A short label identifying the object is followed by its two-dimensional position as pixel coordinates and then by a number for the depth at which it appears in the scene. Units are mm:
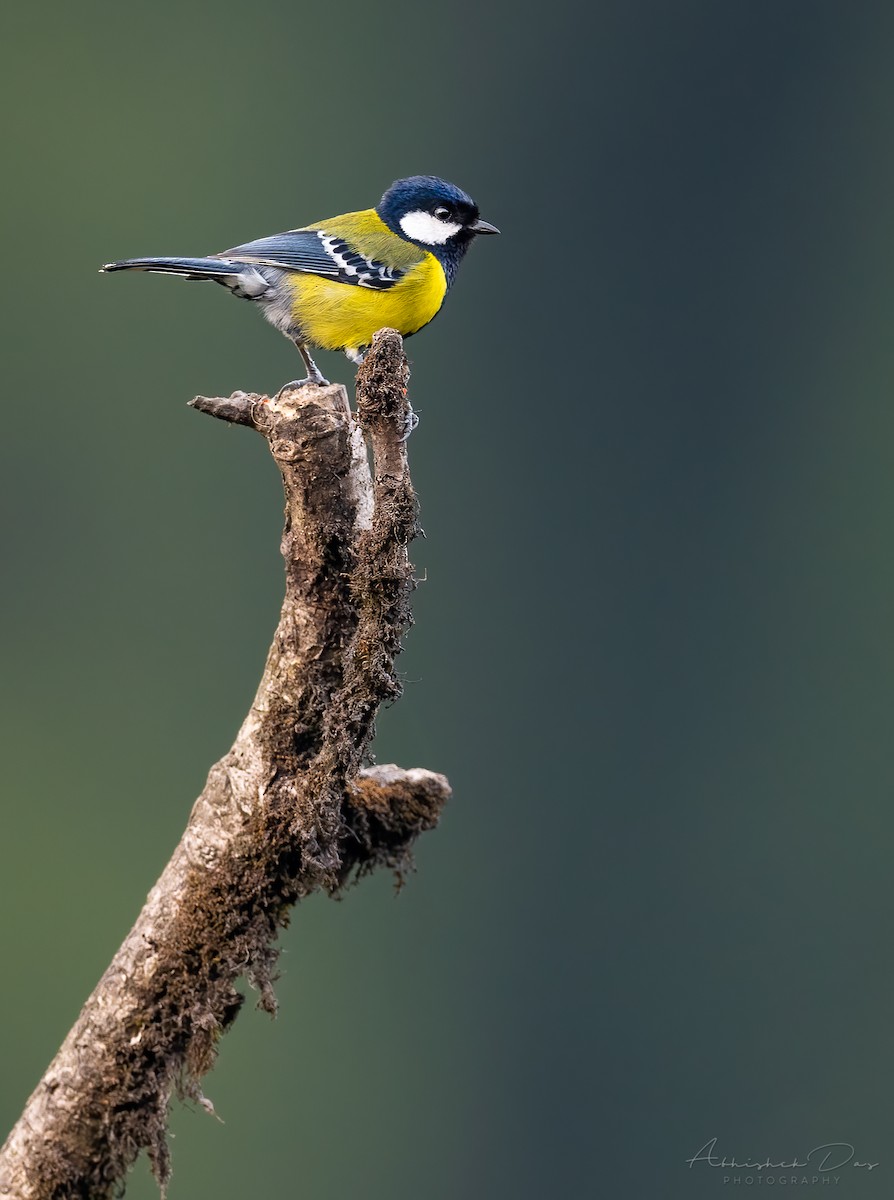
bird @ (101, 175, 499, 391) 5840
